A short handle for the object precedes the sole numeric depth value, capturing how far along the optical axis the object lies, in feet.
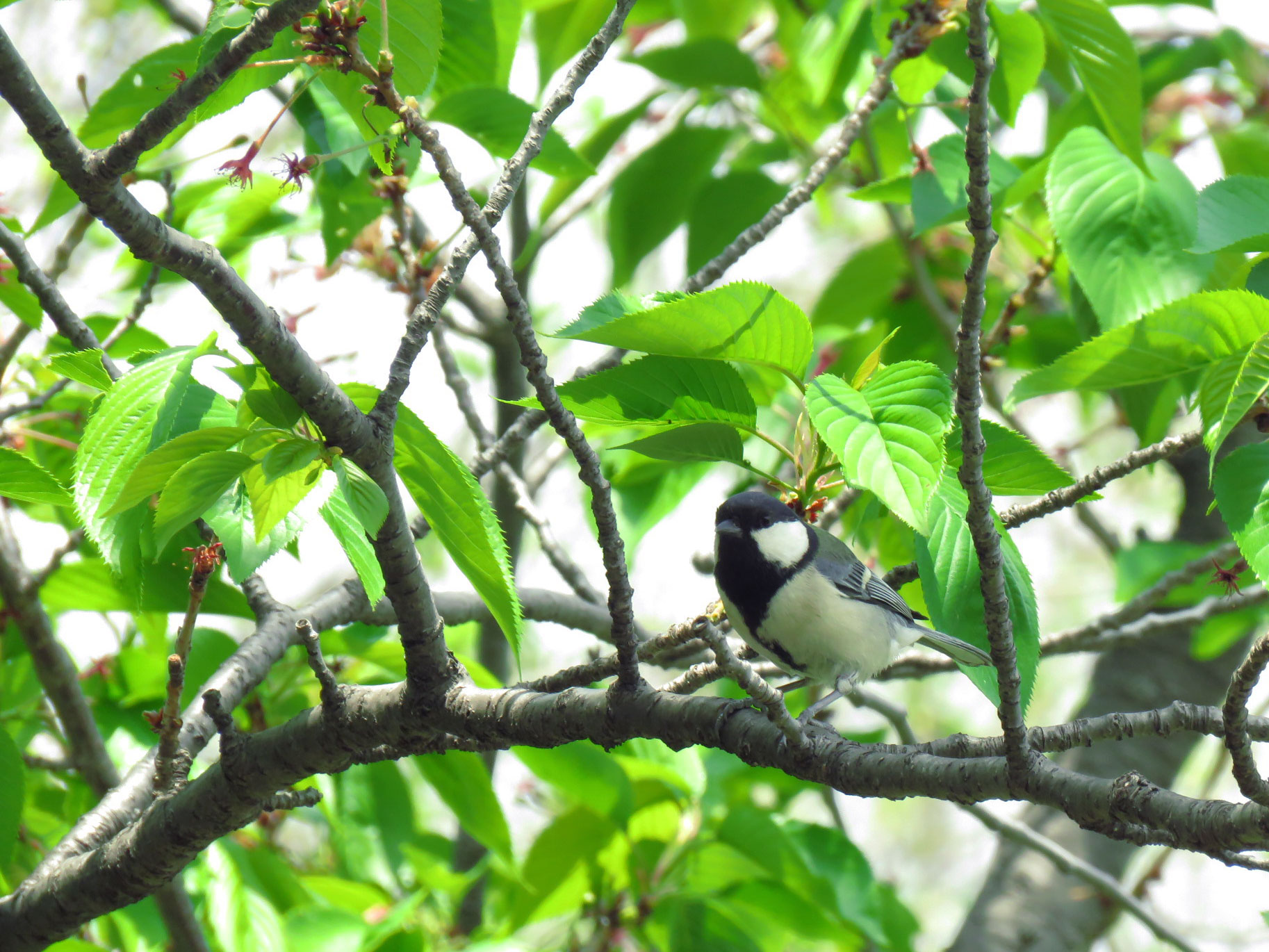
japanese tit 25.94
